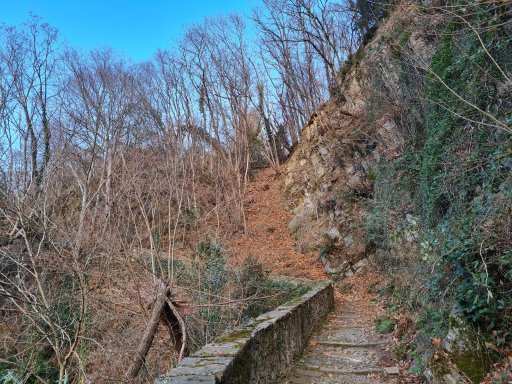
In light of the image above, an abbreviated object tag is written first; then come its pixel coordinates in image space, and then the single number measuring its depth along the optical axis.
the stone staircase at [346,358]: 4.57
